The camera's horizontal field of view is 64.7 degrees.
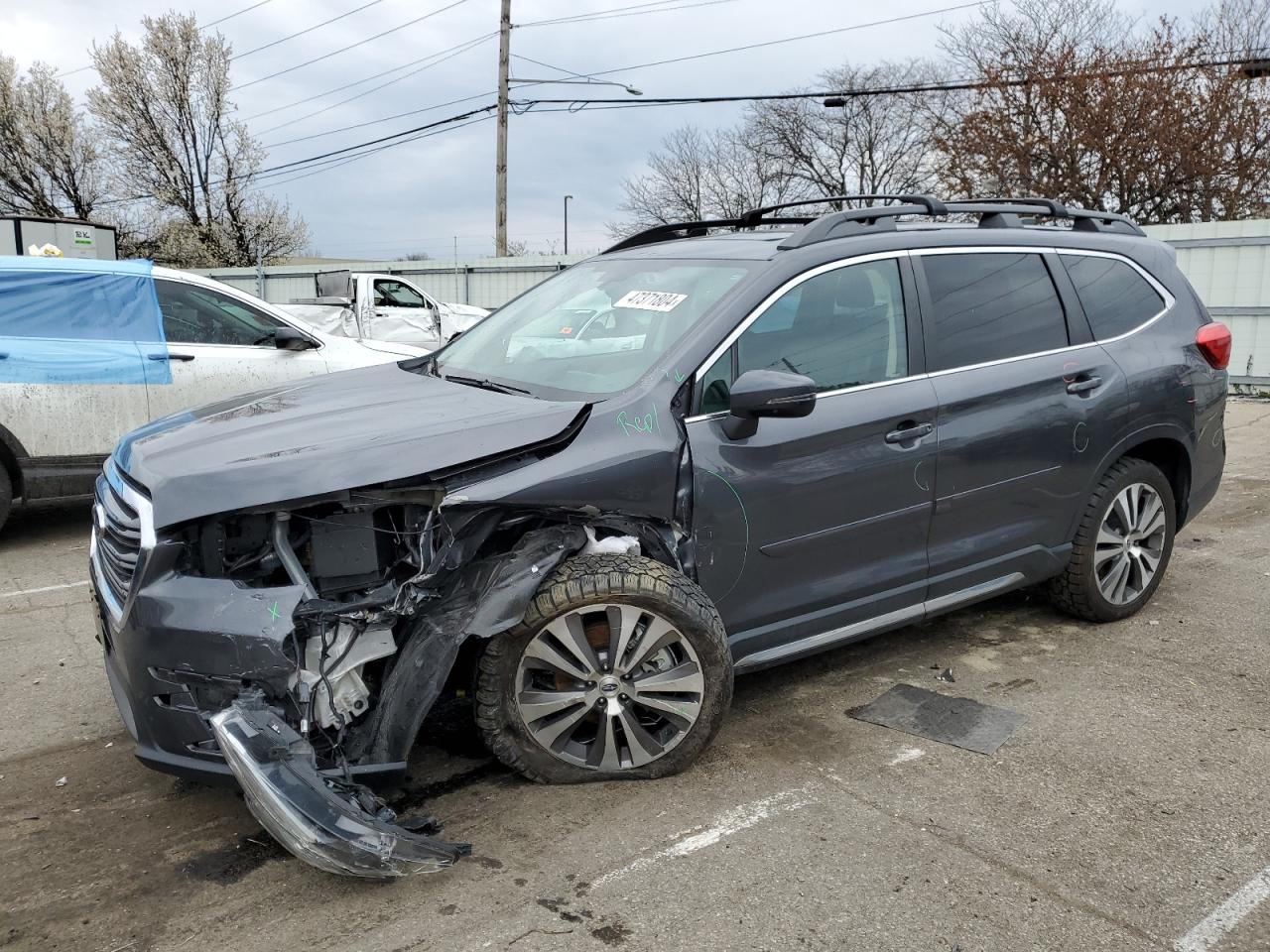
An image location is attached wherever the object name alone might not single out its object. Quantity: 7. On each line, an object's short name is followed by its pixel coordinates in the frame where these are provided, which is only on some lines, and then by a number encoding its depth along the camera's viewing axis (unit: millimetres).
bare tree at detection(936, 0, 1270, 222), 23062
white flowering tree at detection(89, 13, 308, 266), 34344
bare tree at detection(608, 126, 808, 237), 46625
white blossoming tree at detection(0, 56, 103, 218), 35688
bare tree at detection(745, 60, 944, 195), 42750
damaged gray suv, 2779
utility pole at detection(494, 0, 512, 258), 22891
